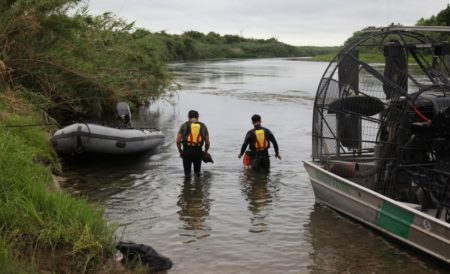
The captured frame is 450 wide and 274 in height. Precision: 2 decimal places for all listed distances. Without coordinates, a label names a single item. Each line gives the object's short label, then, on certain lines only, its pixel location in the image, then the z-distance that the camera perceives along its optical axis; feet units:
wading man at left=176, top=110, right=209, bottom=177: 36.37
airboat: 22.80
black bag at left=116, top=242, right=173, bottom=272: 19.92
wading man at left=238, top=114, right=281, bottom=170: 37.91
